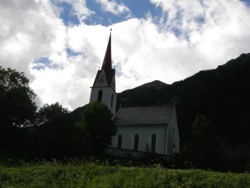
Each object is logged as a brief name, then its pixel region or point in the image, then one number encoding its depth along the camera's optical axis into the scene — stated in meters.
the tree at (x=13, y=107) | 32.51
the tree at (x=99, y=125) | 36.38
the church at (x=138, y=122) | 40.87
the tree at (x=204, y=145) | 32.21
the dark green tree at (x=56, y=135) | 26.63
